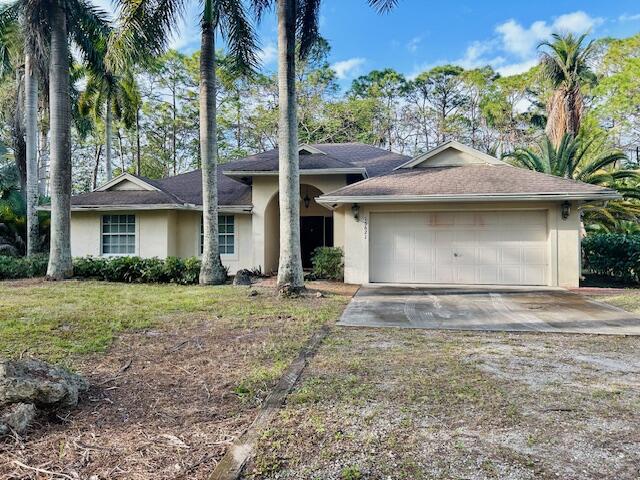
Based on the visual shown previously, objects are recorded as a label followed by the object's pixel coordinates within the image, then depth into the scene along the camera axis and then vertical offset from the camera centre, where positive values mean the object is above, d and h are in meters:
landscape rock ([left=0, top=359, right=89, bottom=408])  3.25 -1.22
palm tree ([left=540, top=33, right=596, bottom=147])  19.64 +8.24
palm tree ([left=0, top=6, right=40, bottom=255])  14.66 +6.03
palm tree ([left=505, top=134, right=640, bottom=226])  15.34 +2.75
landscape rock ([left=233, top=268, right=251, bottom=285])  12.09 -1.16
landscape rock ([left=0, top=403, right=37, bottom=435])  3.04 -1.38
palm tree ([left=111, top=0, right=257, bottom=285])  10.52 +5.77
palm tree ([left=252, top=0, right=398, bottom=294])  10.04 +2.16
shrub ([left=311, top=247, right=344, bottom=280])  12.98 -0.77
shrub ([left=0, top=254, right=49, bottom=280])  13.45 -0.79
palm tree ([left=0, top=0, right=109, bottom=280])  12.46 +4.38
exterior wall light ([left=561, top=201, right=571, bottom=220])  11.11 +0.79
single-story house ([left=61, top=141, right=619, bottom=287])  11.37 +0.72
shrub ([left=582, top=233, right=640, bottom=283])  12.03 -0.58
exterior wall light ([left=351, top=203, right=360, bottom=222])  12.04 +0.94
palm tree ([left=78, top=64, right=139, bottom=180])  17.92 +7.25
